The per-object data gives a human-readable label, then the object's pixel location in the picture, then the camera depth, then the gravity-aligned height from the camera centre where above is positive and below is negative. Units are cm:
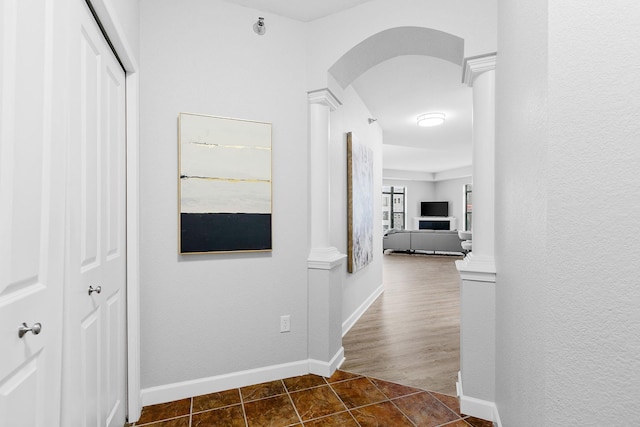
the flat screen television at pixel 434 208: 1151 +16
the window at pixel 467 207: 1086 +20
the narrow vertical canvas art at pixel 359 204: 336 +11
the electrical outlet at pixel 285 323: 230 -80
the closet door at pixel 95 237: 115 -11
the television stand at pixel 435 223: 1123 -36
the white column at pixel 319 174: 235 +29
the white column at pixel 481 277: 184 -38
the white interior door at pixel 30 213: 78 +0
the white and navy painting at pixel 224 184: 203 +19
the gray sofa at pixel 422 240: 898 -81
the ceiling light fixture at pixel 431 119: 465 +139
